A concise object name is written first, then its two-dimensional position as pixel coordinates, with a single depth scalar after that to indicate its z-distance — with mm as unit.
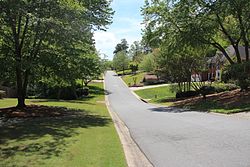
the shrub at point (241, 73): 27719
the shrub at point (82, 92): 56719
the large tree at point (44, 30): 17984
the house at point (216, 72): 63828
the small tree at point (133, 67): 127812
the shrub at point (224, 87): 41384
